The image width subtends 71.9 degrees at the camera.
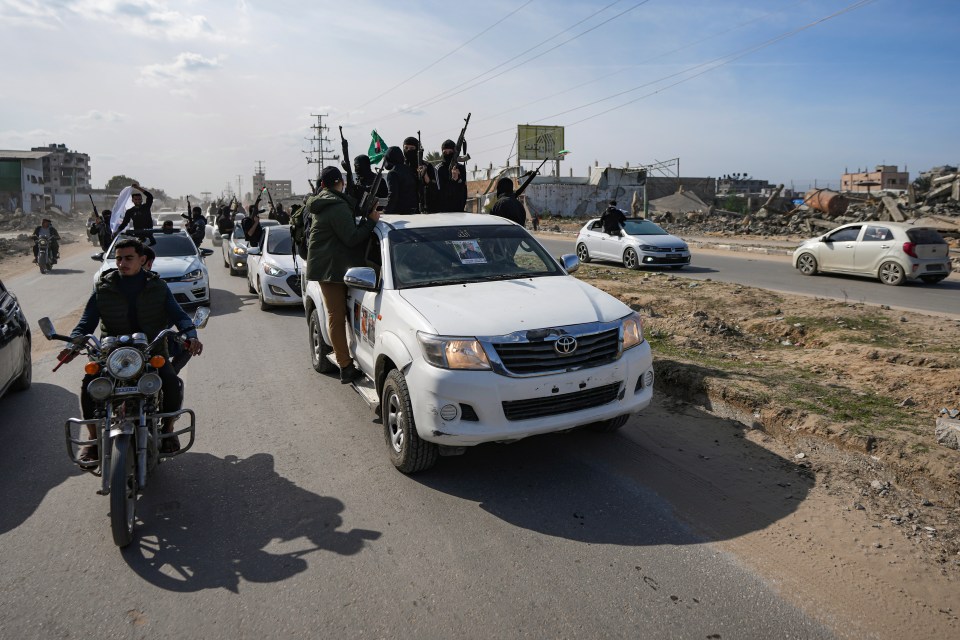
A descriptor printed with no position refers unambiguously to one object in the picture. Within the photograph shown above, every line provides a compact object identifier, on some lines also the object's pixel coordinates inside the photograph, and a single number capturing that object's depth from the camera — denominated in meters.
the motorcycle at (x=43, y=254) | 20.12
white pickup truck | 4.29
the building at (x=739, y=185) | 74.62
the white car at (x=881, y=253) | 14.96
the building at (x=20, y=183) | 71.81
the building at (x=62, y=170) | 96.56
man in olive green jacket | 6.14
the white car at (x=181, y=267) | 12.23
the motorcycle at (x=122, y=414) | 3.73
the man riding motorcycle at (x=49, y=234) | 20.69
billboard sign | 67.25
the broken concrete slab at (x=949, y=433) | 4.59
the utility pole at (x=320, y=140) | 84.31
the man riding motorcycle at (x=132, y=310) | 4.38
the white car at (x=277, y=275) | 12.41
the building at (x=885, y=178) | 64.81
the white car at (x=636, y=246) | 18.59
